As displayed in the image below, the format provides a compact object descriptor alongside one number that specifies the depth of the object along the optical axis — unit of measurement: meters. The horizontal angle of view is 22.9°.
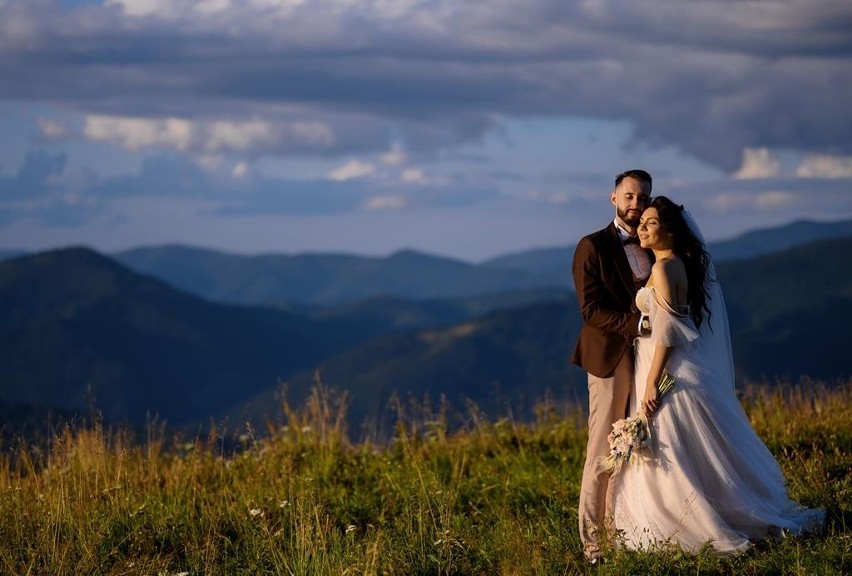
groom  13.01
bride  12.72
